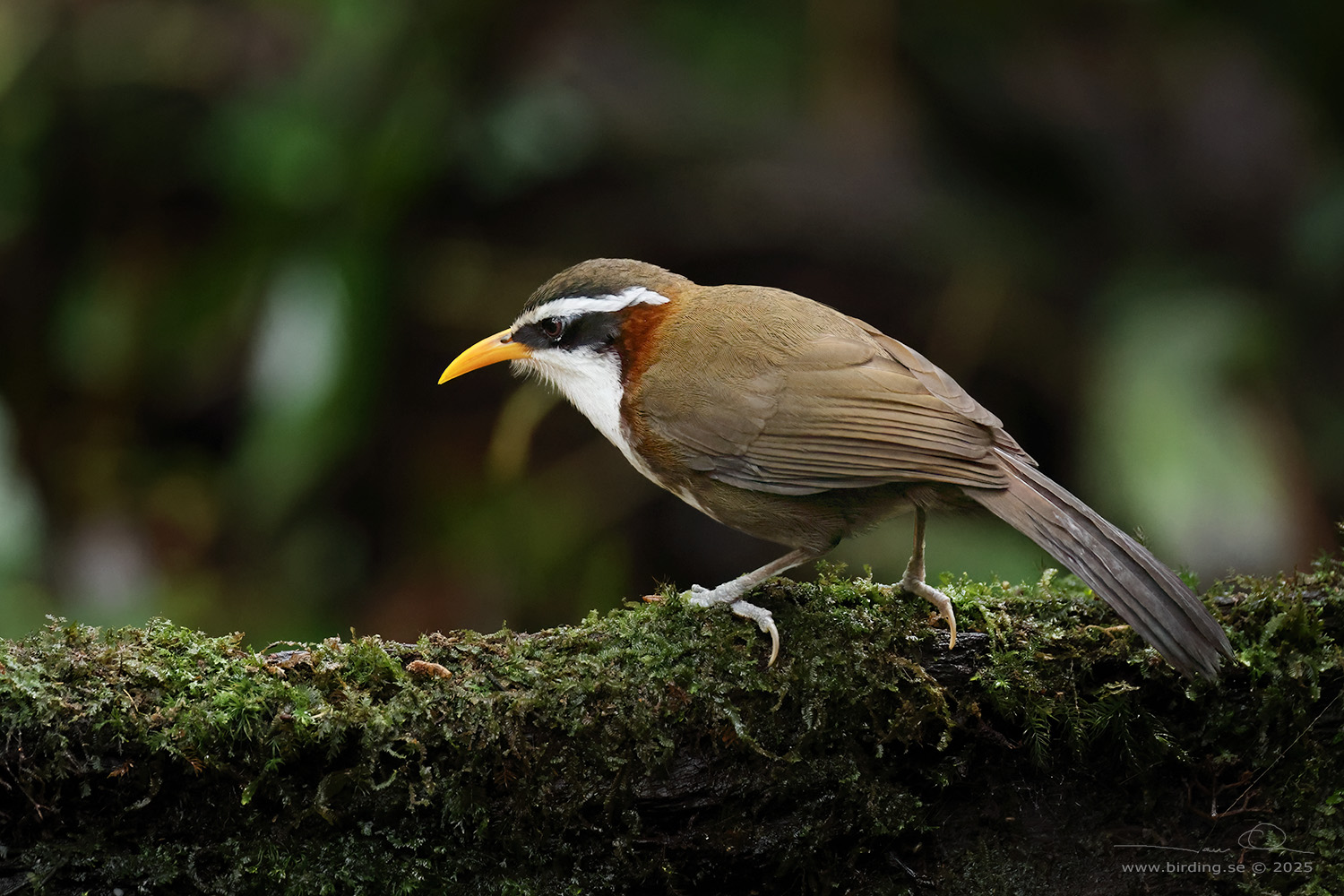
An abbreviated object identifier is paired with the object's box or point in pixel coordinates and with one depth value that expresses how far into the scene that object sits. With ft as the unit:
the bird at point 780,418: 20.61
